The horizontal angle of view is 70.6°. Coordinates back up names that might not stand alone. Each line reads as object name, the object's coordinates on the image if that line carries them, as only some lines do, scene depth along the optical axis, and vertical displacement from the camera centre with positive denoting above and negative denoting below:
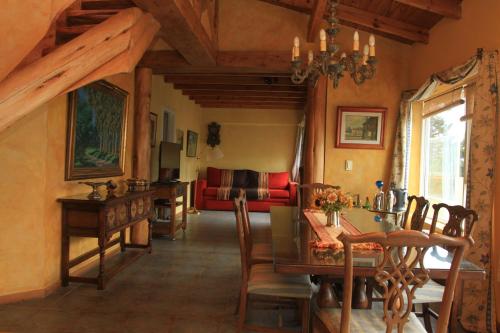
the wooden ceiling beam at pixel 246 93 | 6.93 +1.50
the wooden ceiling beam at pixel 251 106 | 8.45 +1.52
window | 3.45 +0.22
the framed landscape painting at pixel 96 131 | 3.21 +0.31
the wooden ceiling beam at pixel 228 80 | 5.71 +1.45
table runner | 2.03 -0.41
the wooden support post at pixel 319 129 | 4.41 +0.53
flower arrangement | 2.50 -0.21
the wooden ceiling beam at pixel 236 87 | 6.41 +1.48
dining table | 1.74 -0.45
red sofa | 7.84 -0.71
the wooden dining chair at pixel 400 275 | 1.37 -0.43
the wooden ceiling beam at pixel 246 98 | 7.43 +1.51
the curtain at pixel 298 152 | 8.50 +0.44
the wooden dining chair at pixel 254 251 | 2.58 -0.68
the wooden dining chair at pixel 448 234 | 2.06 -0.38
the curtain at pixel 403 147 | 4.20 +0.33
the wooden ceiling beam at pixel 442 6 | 3.23 +1.56
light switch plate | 4.42 +0.09
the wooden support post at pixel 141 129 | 4.43 +0.43
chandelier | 2.45 +0.79
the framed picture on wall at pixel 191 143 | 7.61 +0.50
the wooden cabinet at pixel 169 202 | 4.94 -0.54
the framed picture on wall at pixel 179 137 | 6.82 +0.56
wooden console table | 3.05 -0.55
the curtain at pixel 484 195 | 2.59 -0.13
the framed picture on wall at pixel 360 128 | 4.38 +0.56
